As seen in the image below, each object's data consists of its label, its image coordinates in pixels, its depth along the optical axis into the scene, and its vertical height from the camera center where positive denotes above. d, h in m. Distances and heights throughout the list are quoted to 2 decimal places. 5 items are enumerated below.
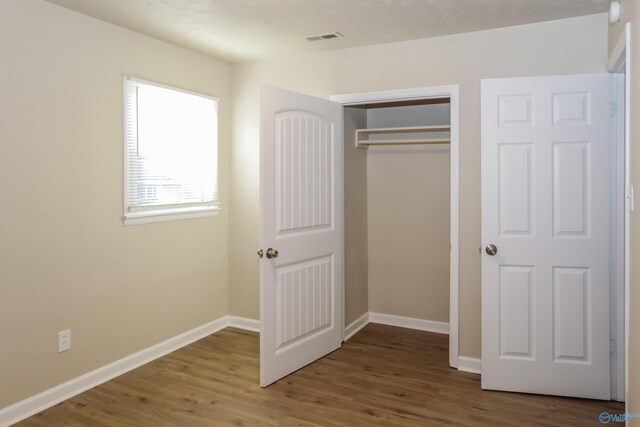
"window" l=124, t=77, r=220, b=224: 3.34 +0.46
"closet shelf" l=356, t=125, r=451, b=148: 3.96 +0.70
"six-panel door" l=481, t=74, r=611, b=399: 2.83 -0.17
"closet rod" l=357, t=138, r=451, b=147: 4.11 +0.63
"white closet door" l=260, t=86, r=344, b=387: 3.07 -0.16
